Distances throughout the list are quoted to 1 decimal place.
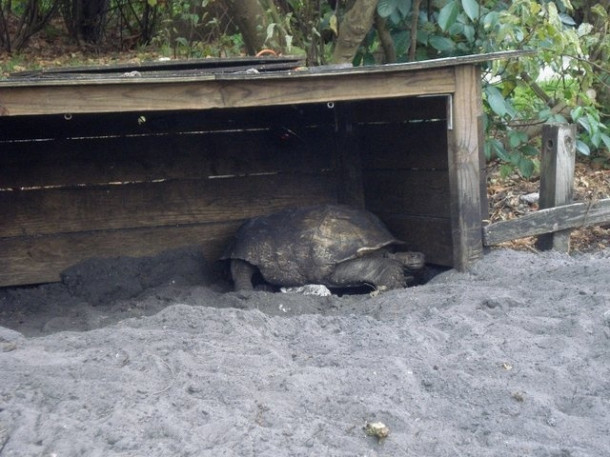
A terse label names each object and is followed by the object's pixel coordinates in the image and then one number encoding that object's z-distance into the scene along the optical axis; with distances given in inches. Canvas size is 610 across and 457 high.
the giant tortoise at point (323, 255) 237.0
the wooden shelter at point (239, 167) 219.3
